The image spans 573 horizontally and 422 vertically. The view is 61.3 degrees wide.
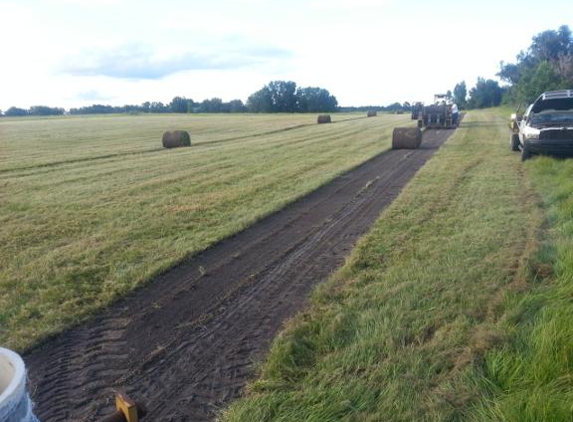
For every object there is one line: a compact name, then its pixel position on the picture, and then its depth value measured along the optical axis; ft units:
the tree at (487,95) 327.67
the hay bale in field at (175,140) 76.28
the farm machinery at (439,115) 100.32
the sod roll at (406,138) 60.72
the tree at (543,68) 143.95
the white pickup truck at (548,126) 41.24
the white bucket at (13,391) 5.54
